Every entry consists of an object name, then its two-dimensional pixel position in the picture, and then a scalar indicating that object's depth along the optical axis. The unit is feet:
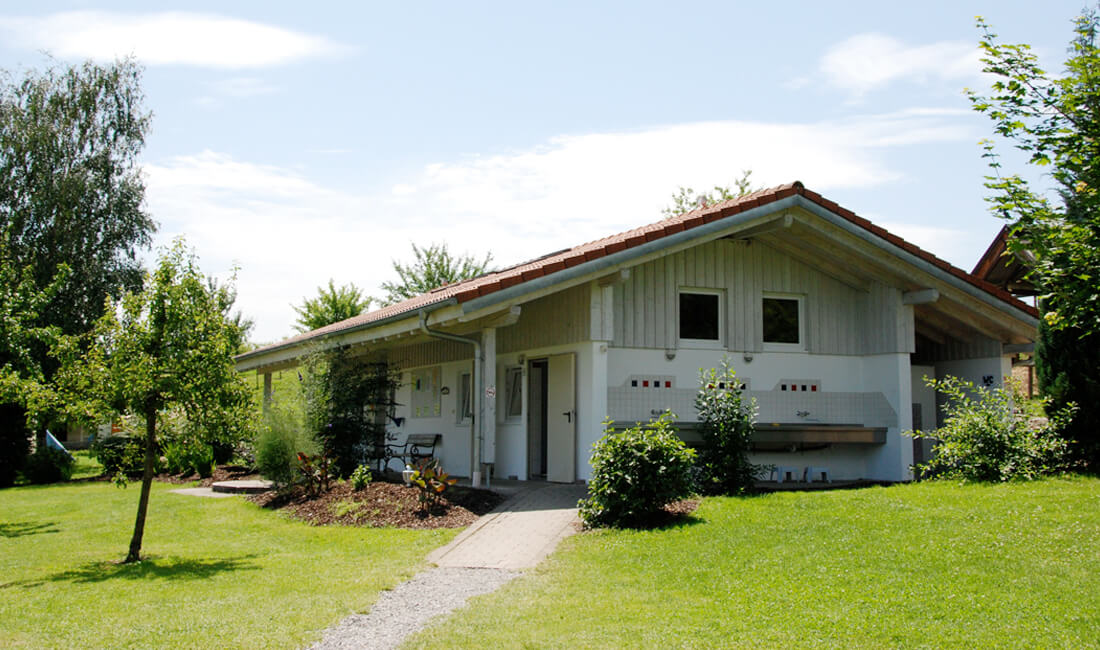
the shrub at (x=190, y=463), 68.18
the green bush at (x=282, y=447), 49.67
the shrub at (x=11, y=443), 76.18
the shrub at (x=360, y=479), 47.11
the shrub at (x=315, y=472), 48.37
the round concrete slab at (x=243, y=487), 56.29
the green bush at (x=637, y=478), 34.12
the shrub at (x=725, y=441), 40.50
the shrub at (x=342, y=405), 52.85
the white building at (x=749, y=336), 45.65
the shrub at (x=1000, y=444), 38.93
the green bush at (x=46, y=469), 77.20
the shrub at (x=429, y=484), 40.78
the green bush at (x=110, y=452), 75.15
